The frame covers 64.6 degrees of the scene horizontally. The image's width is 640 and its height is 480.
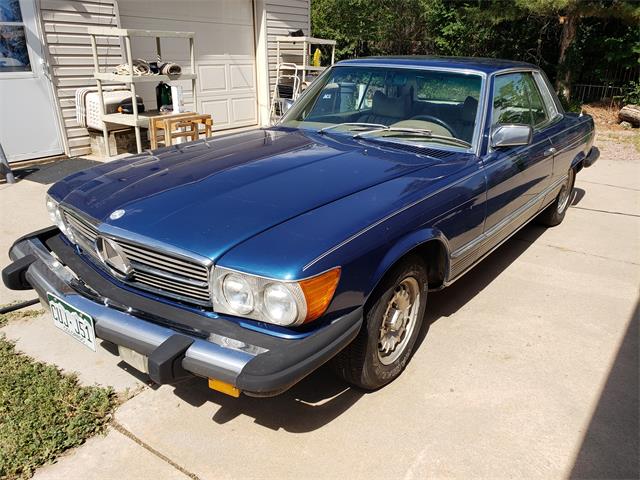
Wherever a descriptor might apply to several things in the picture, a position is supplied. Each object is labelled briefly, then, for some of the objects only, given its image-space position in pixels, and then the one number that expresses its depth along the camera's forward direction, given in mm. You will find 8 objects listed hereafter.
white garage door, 8484
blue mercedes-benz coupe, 2053
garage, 6922
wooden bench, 6742
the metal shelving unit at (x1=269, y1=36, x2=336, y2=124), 10727
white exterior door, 6742
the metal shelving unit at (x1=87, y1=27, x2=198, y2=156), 6584
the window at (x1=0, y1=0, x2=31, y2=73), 6652
